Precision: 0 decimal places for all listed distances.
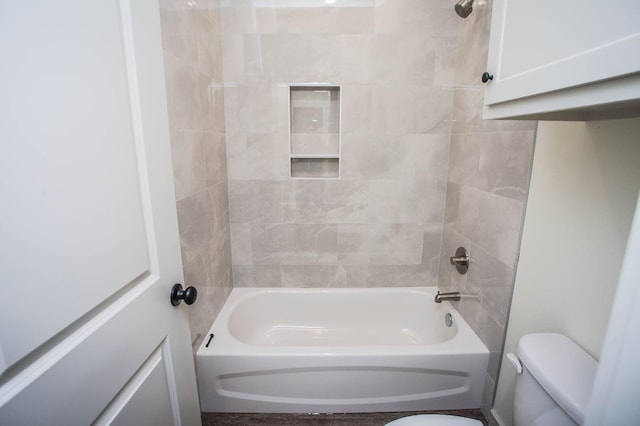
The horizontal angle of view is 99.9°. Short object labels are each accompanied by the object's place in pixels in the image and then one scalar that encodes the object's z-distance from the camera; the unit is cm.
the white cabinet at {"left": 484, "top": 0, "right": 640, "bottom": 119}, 45
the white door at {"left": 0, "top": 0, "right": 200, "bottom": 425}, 38
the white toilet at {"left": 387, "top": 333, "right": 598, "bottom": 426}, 73
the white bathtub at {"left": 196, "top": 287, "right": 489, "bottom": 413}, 140
